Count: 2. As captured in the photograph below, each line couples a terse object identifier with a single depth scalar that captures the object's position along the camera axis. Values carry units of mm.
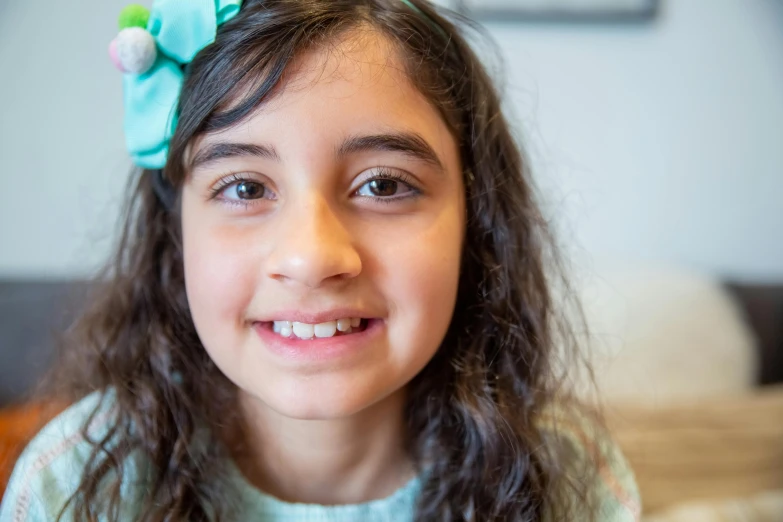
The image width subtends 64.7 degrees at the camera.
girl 592
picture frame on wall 1271
